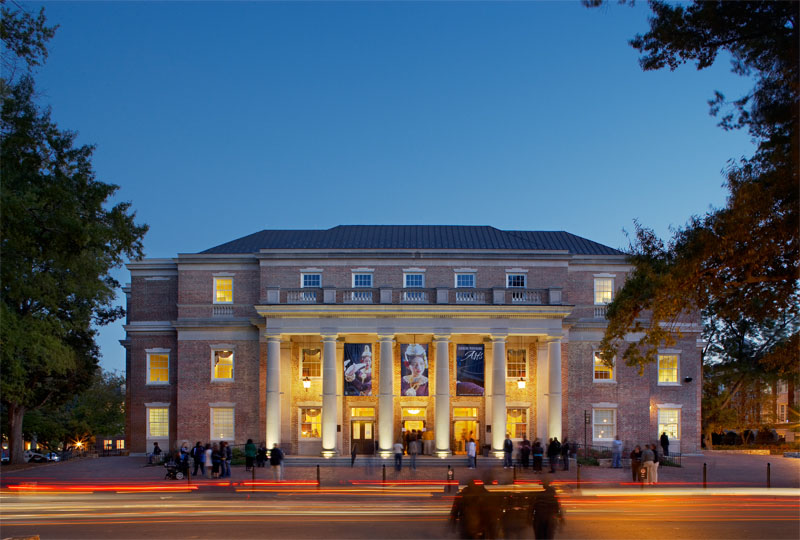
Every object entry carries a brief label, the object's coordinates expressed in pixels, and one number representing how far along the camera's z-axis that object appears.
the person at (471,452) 37.69
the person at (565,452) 37.25
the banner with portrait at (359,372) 43.25
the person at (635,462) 31.81
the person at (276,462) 31.02
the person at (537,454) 35.12
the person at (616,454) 38.31
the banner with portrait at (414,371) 43.31
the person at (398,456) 35.88
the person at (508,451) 37.72
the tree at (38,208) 19.97
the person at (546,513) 13.95
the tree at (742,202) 16.55
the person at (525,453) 36.44
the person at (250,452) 34.31
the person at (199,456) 34.25
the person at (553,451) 36.03
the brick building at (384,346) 44.16
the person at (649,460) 30.83
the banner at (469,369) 43.31
